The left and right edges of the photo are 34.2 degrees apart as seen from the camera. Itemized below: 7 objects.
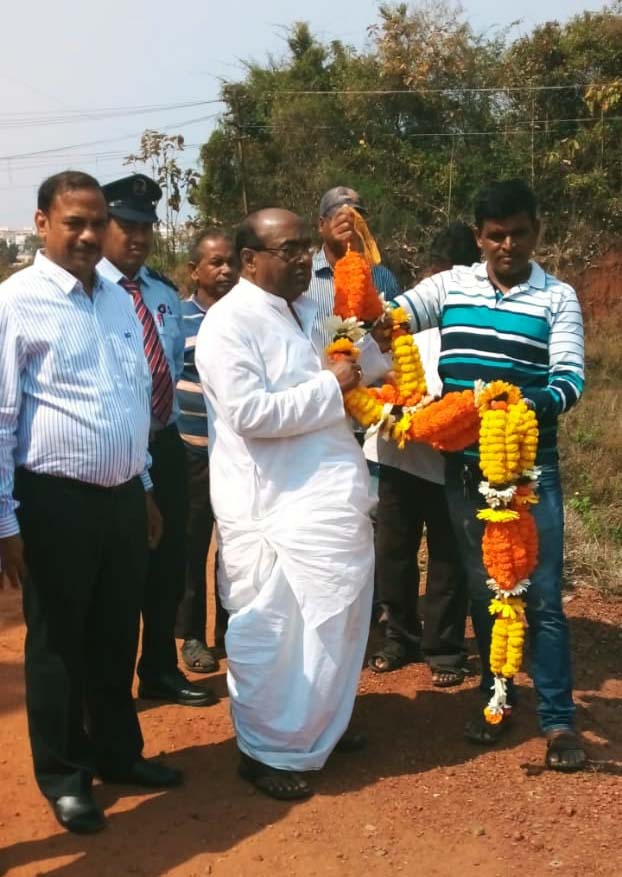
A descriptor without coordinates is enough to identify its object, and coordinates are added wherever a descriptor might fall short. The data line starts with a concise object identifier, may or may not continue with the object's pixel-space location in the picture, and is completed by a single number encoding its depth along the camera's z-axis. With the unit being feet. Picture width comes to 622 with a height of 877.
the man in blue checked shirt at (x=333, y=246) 16.43
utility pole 72.79
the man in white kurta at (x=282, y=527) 12.64
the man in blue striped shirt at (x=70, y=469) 11.20
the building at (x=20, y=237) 111.91
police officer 14.69
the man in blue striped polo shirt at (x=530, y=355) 13.26
